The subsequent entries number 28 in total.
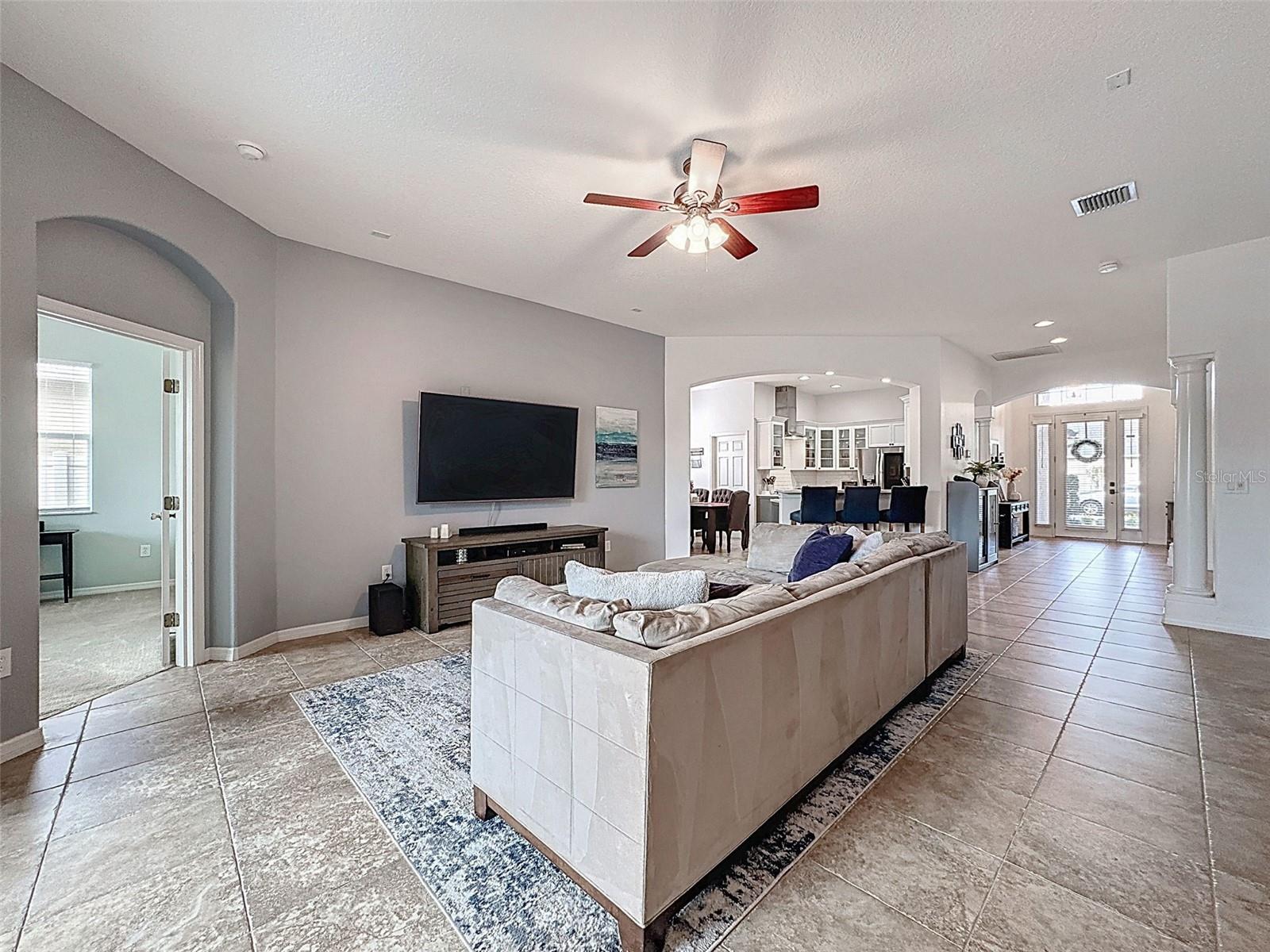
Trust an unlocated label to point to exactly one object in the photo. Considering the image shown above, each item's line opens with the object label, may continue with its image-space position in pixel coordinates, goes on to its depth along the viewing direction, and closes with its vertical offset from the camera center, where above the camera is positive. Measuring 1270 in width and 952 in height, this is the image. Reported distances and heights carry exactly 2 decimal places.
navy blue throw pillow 3.07 -0.45
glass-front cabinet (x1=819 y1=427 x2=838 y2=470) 11.38 +0.54
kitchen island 7.17 -0.35
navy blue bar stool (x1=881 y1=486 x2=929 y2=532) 6.34 -0.35
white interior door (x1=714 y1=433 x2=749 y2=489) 10.33 +0.26
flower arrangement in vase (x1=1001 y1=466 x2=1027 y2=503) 9.45 -0.03
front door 9.50 -0.03
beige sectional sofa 1.37 -0.75
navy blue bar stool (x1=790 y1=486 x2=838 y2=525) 6.52 -0.37
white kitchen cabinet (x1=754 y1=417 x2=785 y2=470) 10.13 +0.58
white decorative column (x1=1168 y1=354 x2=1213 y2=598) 4.27 -0.02
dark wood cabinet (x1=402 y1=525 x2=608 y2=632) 4.19 -0.75
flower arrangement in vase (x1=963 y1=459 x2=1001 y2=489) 7.24 +0.06
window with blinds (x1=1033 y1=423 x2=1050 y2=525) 10.20 +0.02
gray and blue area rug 1.49 -1.21
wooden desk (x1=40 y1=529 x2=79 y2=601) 4.70 -0.66
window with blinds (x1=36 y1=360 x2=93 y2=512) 5.00 +0.35
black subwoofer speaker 4.07 -0.98
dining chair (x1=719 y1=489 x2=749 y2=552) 8.05 -0.57
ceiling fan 2.51 +1.29
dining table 8.06 -0.64
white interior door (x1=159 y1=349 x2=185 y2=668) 3.46 -0.28
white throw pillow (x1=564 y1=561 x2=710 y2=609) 1.89 -0.39
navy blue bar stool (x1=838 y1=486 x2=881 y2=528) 6.54 -0.37
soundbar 4.80 -0.49
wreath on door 9.65 +0.42
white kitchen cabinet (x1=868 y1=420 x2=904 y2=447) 10.53 +0.78
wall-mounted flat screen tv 4.51 +0.23
